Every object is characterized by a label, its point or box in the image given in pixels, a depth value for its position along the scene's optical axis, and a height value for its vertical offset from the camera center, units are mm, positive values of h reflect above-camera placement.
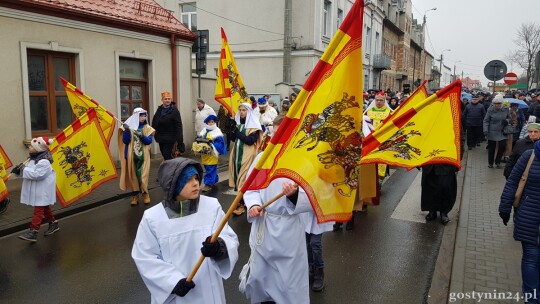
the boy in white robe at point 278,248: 3588 -1216
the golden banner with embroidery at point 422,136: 5055 -360
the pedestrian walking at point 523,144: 6032 -593
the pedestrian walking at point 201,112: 12414 -257
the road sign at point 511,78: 14578 +977
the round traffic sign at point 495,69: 10938 +959
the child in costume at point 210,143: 8539 -789
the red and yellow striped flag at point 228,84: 9492 +431
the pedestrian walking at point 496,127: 11945 -564
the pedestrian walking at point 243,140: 7820 -669
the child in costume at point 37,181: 5914 -1132
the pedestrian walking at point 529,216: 3859 -989
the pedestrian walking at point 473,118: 14906 -403
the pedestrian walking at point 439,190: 7090 -1381
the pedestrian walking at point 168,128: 9195 -543
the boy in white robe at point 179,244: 2658 -890
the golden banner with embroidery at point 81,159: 6707 -927
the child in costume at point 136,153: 8047 -953
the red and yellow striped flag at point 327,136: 2863 -220
